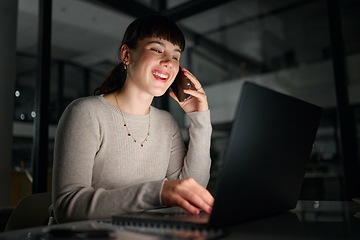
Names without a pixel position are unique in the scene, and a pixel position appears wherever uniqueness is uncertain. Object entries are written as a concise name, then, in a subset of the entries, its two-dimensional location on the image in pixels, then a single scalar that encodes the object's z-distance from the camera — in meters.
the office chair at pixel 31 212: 1.32
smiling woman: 1.06
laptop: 0.58
